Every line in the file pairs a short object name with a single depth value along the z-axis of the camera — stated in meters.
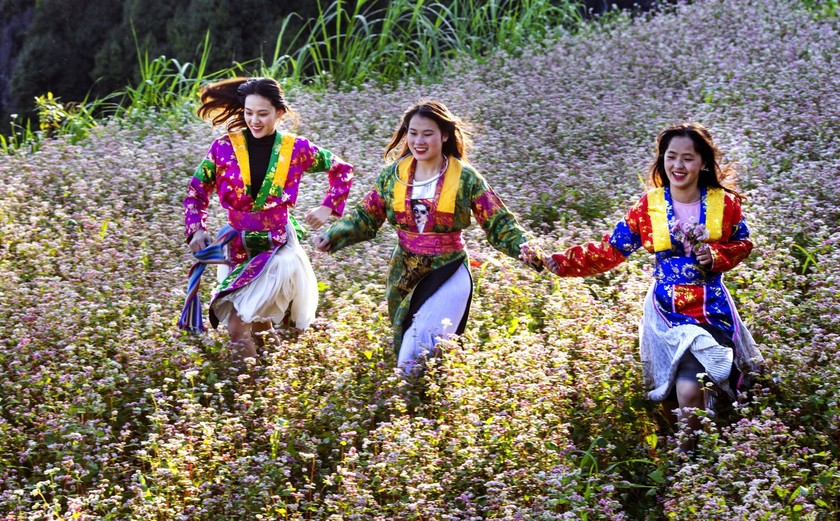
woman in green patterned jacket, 11.10
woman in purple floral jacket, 11.87
